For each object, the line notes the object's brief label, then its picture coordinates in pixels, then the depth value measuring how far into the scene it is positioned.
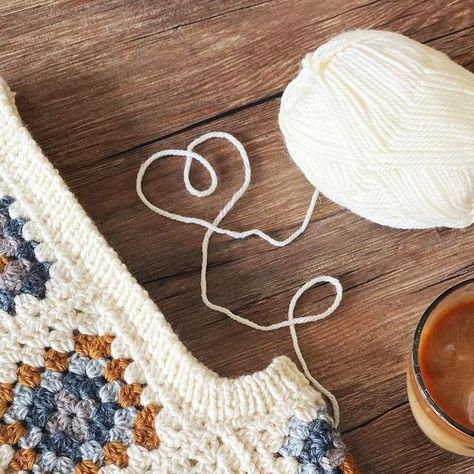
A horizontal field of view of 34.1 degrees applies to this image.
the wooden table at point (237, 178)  0.84
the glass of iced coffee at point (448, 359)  0.74
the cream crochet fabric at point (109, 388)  0.74
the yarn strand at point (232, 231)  0.84
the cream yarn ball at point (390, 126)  0.78
